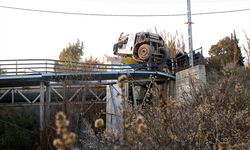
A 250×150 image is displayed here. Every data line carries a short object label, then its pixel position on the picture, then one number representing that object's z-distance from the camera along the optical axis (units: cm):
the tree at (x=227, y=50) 2661
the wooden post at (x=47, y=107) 2108
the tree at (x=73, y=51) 4714
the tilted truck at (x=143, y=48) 2594
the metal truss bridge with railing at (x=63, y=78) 2138
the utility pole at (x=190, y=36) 2253
